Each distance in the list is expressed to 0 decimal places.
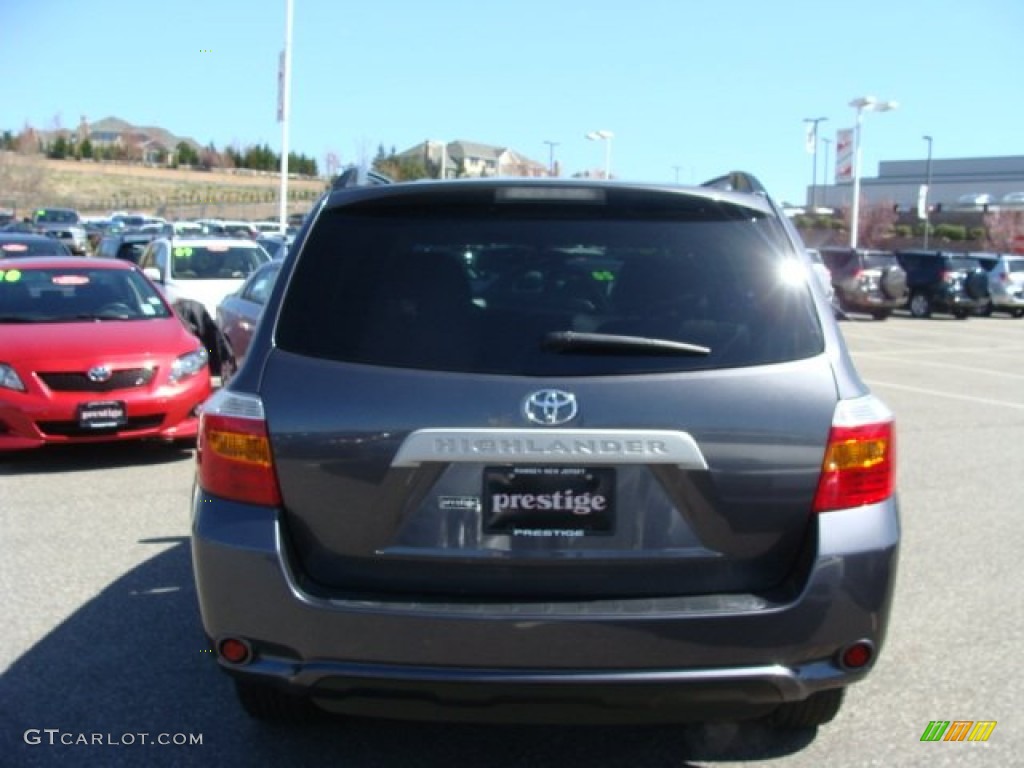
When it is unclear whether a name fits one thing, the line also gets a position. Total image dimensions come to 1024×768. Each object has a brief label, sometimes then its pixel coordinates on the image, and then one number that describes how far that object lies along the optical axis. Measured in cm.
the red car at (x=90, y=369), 810
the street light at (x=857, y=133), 4197
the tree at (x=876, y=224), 7762
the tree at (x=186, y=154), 13075
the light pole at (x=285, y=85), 2917
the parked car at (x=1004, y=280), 3259
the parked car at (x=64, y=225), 3959
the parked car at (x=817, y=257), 2728
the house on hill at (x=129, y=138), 13636
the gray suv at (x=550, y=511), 295
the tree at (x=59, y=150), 12069
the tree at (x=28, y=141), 11351
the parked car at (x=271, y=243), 2138
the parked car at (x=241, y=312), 977
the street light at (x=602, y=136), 4691
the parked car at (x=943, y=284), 3109
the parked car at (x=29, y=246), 1814
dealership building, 10475
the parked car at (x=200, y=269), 1477
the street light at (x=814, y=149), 5174
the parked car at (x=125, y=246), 2188
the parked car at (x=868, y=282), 2902
